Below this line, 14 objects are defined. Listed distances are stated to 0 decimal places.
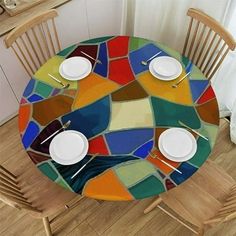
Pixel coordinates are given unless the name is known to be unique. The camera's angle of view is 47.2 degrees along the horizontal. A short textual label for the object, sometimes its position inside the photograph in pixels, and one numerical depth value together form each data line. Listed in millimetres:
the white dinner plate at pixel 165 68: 1507
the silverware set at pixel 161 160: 1233
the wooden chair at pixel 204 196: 1367
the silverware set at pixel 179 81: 1485
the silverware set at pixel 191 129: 1315
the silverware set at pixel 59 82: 1483
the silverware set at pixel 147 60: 1575
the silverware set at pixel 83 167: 1214
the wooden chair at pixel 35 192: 1322
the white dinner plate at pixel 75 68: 1511
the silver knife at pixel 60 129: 1304
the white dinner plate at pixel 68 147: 1243
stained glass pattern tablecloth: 1212
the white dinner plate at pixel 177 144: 1255
